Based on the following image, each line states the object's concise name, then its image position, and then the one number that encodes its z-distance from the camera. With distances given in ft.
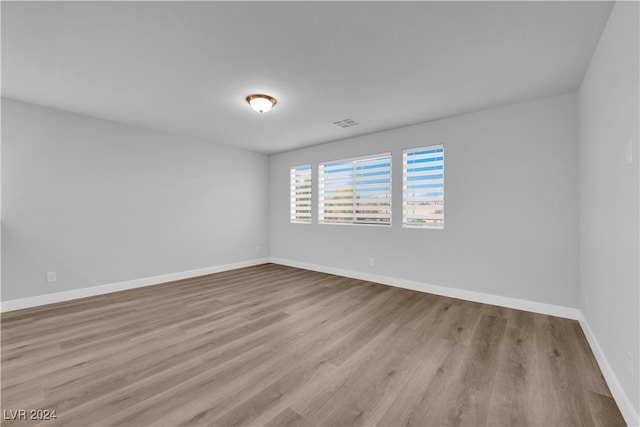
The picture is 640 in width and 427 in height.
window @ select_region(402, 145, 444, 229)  12.64
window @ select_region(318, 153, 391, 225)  14.72
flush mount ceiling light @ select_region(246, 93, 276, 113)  10.01
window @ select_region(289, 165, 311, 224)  18.40
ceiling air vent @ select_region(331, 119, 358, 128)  13.00
